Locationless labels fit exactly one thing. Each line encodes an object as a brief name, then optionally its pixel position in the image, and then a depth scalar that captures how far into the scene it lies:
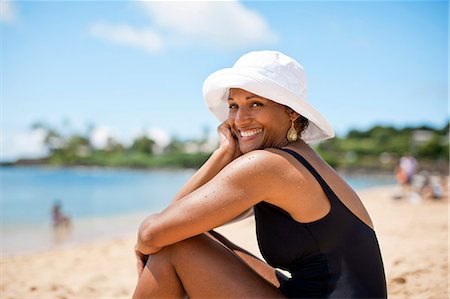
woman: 1.69
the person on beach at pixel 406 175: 14.01
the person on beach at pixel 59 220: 11.31
